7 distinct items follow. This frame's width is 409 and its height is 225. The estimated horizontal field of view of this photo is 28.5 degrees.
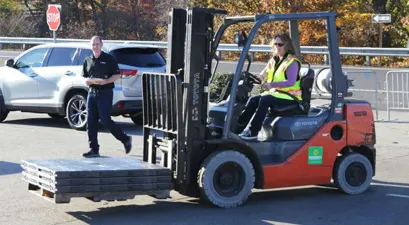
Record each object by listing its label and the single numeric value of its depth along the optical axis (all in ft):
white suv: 50.83
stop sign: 76.69
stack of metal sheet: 26.81
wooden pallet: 26.84
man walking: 38.83
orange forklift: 28.58
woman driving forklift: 30.60
